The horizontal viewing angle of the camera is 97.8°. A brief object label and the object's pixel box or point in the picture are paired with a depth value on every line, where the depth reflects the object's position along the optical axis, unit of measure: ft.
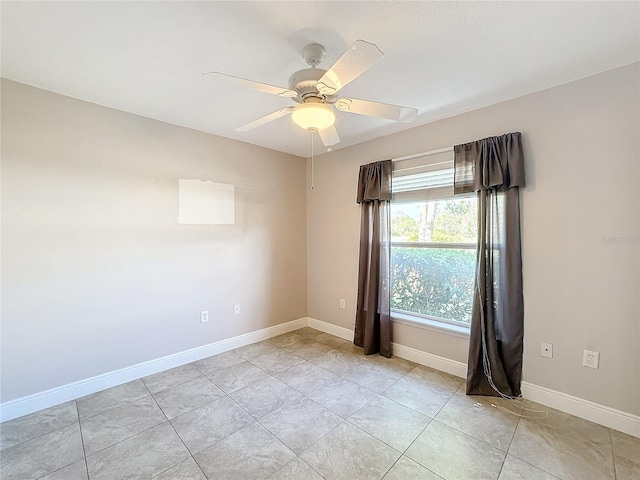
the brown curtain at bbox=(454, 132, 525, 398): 7.29
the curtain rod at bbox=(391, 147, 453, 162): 8.67
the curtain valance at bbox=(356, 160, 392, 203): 9.87
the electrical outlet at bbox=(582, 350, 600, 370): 6.36
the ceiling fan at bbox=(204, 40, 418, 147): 4.18
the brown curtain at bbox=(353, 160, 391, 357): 9.89
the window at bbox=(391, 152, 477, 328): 8.61
